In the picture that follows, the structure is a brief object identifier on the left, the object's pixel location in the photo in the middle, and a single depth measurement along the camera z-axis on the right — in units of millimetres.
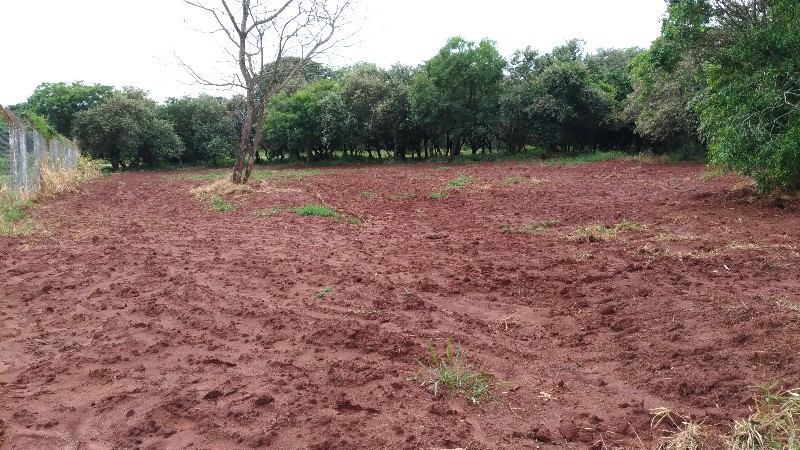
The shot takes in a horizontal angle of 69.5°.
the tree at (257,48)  17875
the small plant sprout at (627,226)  9008
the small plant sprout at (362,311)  5199
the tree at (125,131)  37594
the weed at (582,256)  7293
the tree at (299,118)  39281
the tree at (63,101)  39906
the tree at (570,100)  30641
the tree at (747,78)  9500
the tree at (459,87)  31594
